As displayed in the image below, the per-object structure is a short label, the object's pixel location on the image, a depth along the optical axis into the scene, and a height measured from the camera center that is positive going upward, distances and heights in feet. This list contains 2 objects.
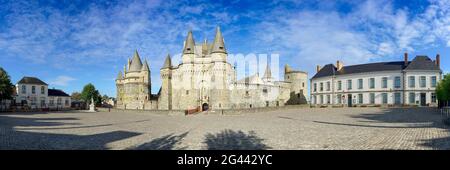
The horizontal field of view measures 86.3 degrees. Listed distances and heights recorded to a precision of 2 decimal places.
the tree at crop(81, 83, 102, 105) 234.17 -2.78
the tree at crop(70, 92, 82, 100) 314.10 -5.65
